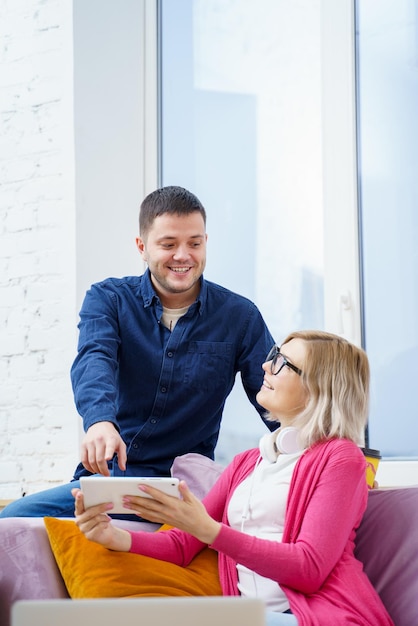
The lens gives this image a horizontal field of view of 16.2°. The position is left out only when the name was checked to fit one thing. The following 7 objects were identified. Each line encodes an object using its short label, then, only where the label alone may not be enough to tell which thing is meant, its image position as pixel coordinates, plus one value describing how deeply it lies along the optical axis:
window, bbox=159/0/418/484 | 4.71
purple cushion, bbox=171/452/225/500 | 3.66
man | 3.83
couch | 3.25
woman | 3.09
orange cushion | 3.20
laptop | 2.32
